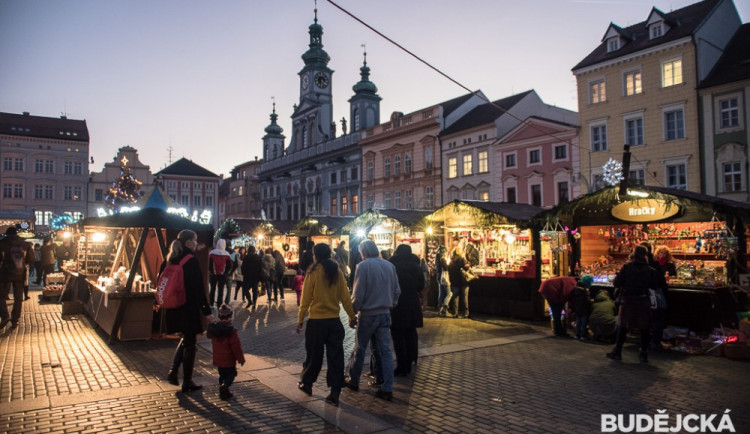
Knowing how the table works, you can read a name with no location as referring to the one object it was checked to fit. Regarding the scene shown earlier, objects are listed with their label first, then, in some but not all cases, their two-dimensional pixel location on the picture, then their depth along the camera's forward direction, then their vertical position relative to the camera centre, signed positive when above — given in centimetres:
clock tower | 5234 +1467
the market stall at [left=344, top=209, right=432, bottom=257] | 1594 +47
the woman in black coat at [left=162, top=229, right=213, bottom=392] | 622 -84
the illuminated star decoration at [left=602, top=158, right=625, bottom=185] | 2177 +280
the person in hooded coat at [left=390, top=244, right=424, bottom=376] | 714 -101
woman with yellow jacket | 584 -81
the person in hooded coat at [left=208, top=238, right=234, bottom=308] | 1392 -59
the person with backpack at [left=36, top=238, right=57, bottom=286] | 1933 -43
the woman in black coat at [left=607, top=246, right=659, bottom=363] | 799 -91
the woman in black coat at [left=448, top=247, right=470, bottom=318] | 1277 -86
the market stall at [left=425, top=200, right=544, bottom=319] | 1256 -22
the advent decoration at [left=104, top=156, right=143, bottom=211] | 2478 +251
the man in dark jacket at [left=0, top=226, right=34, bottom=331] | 1059 -55
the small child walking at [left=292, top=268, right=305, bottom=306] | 1405 -110
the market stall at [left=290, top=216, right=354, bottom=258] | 2280 +58
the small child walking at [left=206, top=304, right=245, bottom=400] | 604 -123
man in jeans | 616 -75
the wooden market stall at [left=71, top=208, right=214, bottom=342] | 943 -53
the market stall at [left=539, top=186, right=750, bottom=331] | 963 +3
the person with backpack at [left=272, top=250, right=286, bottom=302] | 1664 -89
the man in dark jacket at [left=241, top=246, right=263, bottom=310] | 1420 -83
